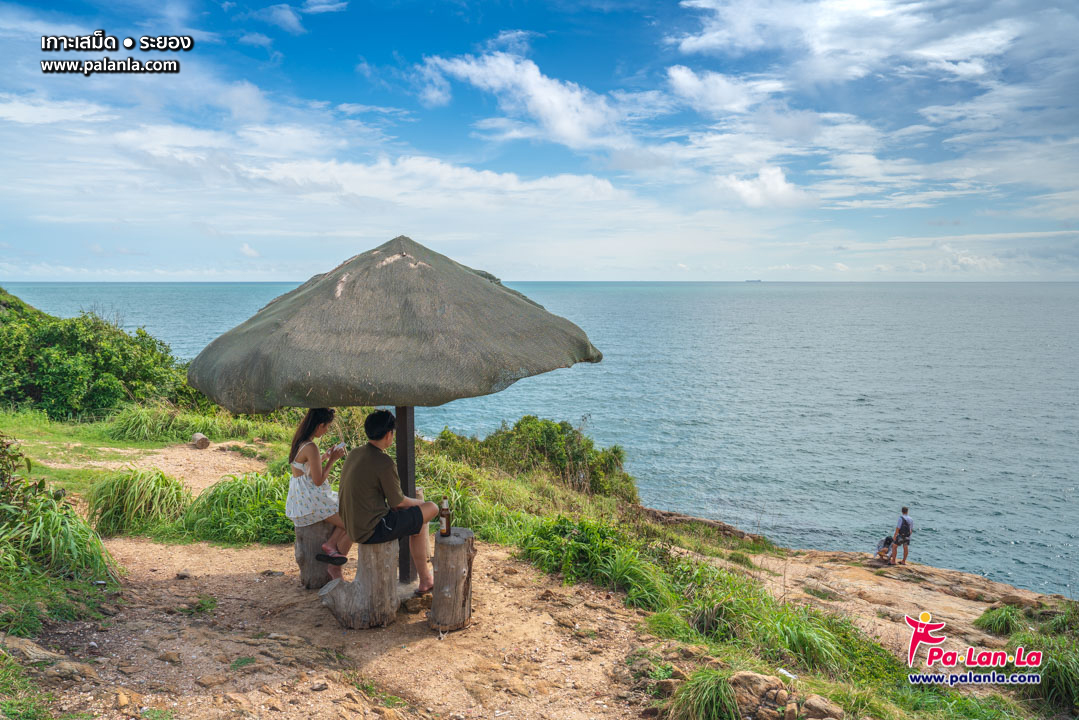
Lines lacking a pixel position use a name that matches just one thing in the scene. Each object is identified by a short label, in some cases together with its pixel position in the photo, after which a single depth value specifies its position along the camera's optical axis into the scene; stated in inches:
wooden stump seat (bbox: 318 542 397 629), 204.7
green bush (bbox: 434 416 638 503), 649.6
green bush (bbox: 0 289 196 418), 561.9
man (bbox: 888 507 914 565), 626.2
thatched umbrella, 168.4
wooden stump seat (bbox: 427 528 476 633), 205.2
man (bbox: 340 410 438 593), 198.7
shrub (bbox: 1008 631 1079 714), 275.6
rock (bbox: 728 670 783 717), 164.7
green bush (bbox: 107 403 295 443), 498.3
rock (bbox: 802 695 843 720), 161.6
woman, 222.4
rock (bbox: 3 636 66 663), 156.8
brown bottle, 209.6
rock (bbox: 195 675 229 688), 159.8
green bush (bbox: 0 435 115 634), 190.5
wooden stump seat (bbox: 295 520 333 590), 234.2
